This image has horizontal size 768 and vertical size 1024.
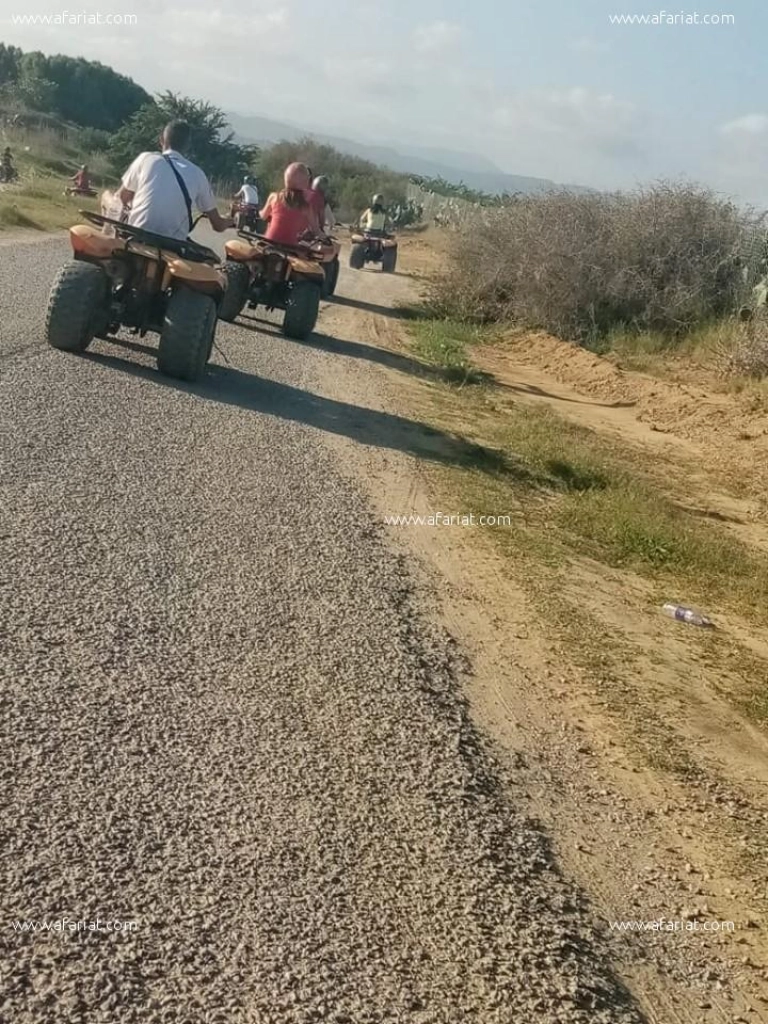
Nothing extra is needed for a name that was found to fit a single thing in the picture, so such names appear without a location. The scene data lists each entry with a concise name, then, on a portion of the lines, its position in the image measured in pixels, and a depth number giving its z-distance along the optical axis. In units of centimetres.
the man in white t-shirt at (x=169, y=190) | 923
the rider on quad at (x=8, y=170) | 3181
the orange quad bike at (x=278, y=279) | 1332
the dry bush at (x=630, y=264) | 1902
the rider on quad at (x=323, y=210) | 1444
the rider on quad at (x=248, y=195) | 2550
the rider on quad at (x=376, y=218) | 2786
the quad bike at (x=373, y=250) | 2773
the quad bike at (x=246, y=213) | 2047
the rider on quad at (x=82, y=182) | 3152
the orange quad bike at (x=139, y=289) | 905
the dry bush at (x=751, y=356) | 1506
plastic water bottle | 649
